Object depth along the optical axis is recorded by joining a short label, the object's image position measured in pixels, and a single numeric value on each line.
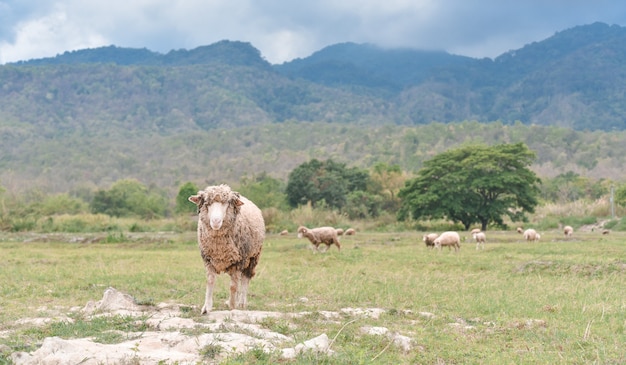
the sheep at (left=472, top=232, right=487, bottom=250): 25.59
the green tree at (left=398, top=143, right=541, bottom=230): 39.66
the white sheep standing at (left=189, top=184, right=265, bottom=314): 9.77
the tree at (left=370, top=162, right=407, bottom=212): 58.41
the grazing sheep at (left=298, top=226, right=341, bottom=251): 24.44
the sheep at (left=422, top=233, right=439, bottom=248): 26.34
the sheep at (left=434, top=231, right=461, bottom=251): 24.16
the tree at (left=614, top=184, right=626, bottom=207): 46.88
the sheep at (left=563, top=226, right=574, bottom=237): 31.72
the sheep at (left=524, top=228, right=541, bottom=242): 28.48
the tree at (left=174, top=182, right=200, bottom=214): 53.09
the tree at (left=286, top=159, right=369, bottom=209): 51.97
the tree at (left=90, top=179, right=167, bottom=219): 64.73
